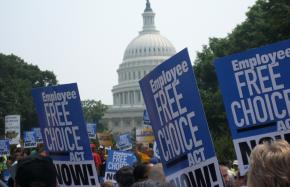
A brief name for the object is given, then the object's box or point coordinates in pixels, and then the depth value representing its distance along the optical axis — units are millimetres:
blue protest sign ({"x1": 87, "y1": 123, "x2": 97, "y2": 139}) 19666
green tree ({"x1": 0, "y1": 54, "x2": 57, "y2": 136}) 55474
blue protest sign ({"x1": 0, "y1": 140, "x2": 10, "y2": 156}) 18931
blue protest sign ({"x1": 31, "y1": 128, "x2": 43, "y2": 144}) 21873
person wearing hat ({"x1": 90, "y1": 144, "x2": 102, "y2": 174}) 10322
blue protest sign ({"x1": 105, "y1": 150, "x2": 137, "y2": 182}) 9470
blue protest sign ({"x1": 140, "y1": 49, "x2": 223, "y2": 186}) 4242
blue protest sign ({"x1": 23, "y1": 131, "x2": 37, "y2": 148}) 22276
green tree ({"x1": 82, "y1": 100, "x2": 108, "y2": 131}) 96001
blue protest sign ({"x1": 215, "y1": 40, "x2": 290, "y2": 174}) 4219
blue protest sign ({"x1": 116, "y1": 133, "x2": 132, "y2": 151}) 17400
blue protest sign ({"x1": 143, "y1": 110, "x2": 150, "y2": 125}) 17519
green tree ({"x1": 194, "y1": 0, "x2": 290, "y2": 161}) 25396
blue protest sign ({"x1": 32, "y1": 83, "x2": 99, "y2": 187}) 6021
